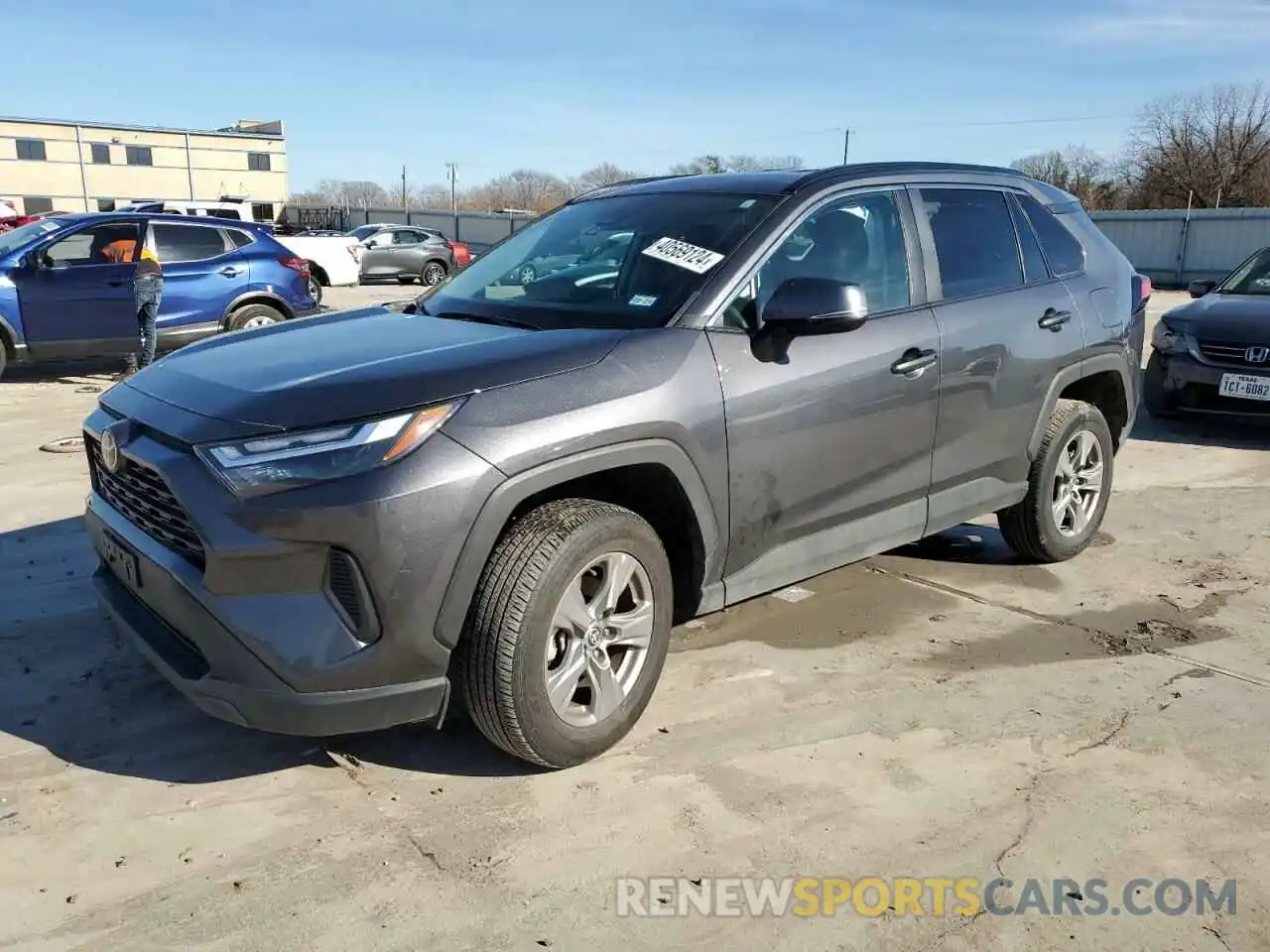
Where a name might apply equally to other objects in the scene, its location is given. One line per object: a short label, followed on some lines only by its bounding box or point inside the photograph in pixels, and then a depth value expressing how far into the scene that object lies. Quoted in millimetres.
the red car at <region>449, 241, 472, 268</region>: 26880
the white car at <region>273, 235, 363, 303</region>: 19208
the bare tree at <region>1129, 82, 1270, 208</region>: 47688
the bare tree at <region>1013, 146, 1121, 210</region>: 51931
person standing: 9695
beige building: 63688
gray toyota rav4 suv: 2754
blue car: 9930
